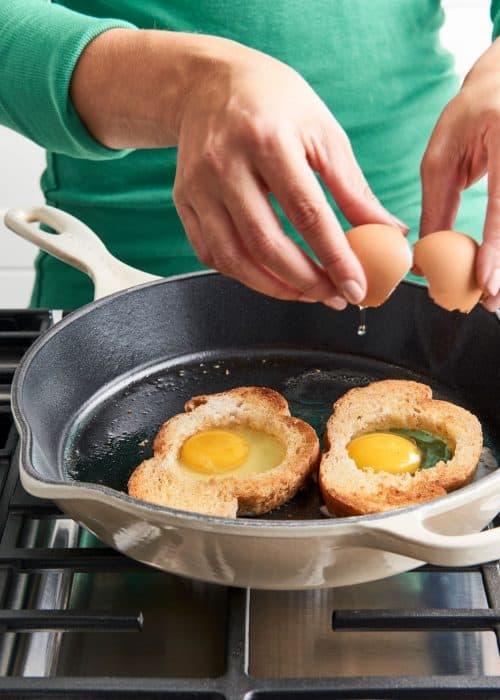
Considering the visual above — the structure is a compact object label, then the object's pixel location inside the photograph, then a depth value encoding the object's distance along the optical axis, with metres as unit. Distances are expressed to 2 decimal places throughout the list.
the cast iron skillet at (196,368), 0.82
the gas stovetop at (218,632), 0.74
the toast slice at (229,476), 0.97
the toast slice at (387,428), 0.95
